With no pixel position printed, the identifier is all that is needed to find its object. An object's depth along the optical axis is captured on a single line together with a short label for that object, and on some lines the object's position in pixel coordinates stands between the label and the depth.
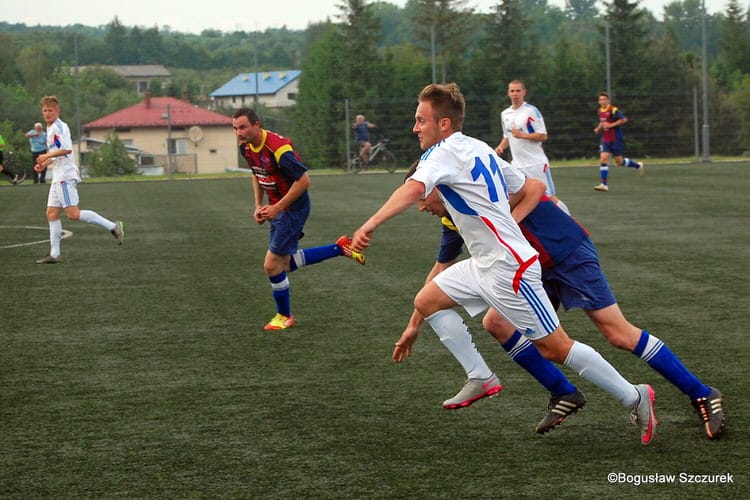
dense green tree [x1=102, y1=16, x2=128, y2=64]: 159.00
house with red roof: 76.50
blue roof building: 133.12
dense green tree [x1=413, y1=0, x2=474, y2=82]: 47.16
